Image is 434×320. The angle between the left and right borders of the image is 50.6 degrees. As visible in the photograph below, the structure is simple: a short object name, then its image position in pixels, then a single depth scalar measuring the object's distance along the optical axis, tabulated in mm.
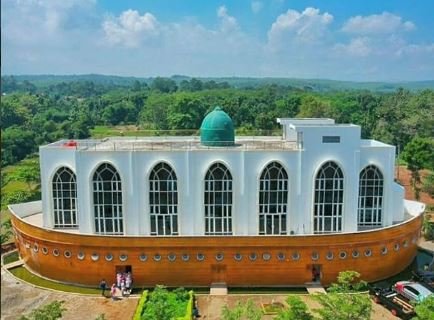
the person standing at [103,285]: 23938
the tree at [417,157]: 46094
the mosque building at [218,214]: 23906
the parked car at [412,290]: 21156
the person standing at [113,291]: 23141
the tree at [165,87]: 167025
